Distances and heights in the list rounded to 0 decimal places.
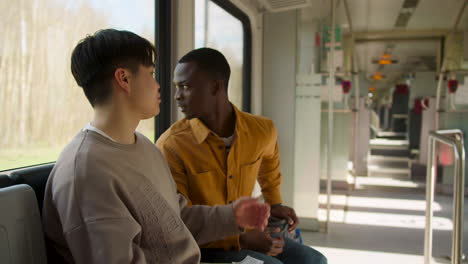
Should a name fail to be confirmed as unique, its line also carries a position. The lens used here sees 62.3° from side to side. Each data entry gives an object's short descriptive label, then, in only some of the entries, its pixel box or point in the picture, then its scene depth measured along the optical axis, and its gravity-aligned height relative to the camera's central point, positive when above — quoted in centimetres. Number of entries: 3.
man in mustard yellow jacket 155 -16
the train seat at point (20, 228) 92 -29
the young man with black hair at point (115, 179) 89 -17
